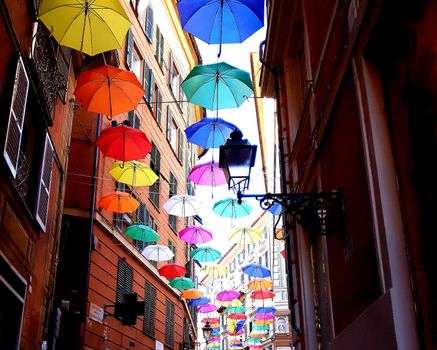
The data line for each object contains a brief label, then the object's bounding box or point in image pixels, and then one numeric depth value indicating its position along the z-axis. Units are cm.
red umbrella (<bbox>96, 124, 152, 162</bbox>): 1384
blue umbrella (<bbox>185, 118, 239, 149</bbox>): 1481
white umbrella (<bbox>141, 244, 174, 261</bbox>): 2027
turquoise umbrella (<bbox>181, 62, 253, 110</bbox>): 1269
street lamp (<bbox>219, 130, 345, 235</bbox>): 663
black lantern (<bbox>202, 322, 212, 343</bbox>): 2781
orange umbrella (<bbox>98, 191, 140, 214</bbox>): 1673
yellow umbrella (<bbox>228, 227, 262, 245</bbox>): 2309
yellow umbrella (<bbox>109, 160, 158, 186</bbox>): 1589
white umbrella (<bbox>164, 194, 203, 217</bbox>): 1931
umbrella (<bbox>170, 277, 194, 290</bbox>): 2400
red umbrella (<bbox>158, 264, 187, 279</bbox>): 2139
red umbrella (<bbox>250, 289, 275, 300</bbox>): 2764
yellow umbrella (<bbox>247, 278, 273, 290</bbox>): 2684
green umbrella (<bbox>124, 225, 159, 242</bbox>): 1856
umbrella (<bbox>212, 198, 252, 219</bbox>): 1917
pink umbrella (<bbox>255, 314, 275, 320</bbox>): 3688
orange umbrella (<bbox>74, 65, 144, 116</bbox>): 1200
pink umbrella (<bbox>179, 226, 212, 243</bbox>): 2103
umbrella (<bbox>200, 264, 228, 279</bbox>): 2889
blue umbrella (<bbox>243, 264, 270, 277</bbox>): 2408
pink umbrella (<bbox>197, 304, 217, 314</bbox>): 3253
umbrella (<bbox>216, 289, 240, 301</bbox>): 2994
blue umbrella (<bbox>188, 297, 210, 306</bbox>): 3001
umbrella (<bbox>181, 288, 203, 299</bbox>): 2581
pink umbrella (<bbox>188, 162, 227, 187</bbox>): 1678
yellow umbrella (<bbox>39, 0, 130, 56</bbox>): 961
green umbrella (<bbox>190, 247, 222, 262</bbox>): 2356
